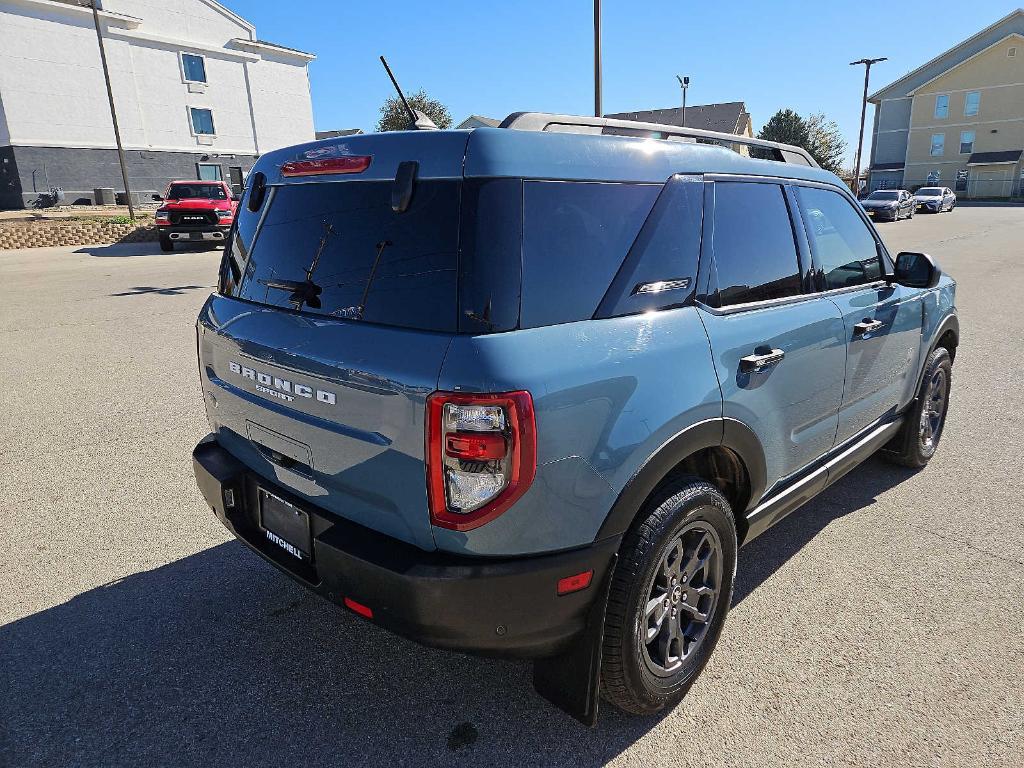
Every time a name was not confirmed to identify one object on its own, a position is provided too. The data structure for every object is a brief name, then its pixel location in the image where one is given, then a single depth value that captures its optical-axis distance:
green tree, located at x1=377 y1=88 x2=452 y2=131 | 46.34
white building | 32.03
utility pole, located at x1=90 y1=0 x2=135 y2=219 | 26.06
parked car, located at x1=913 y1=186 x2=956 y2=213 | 37.69
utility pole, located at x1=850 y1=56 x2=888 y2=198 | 40.88
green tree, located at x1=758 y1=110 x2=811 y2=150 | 72.94
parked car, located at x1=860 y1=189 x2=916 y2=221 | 30.91
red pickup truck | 18.73
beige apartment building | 53.47
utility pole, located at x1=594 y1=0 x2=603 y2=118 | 14.36
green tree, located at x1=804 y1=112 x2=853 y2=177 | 73.51
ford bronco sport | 1.84
